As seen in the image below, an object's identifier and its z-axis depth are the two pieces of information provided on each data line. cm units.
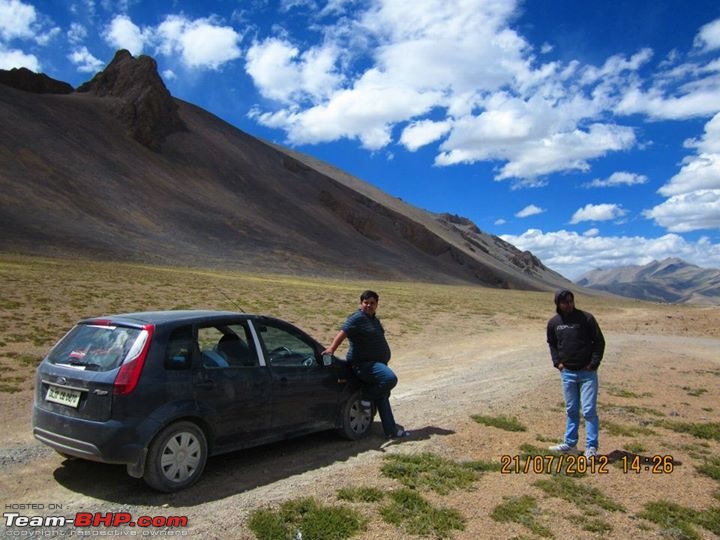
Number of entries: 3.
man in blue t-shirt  761
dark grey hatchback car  545
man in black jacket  686
